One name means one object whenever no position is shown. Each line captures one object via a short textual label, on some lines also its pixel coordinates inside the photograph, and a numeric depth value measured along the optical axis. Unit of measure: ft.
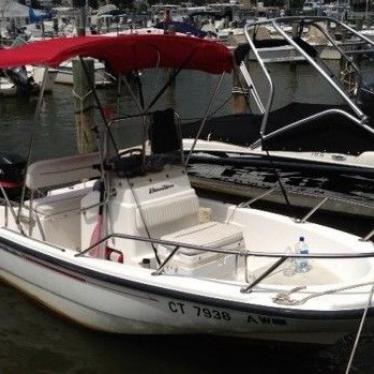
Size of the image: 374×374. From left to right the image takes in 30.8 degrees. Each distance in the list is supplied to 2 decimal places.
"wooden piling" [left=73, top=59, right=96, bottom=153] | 40.16
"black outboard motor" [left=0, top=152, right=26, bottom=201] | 26.48
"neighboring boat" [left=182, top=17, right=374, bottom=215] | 22.97
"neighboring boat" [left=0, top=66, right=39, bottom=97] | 70.83
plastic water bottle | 20.45
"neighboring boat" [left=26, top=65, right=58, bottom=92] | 73.87
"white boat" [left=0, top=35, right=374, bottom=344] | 17.63
